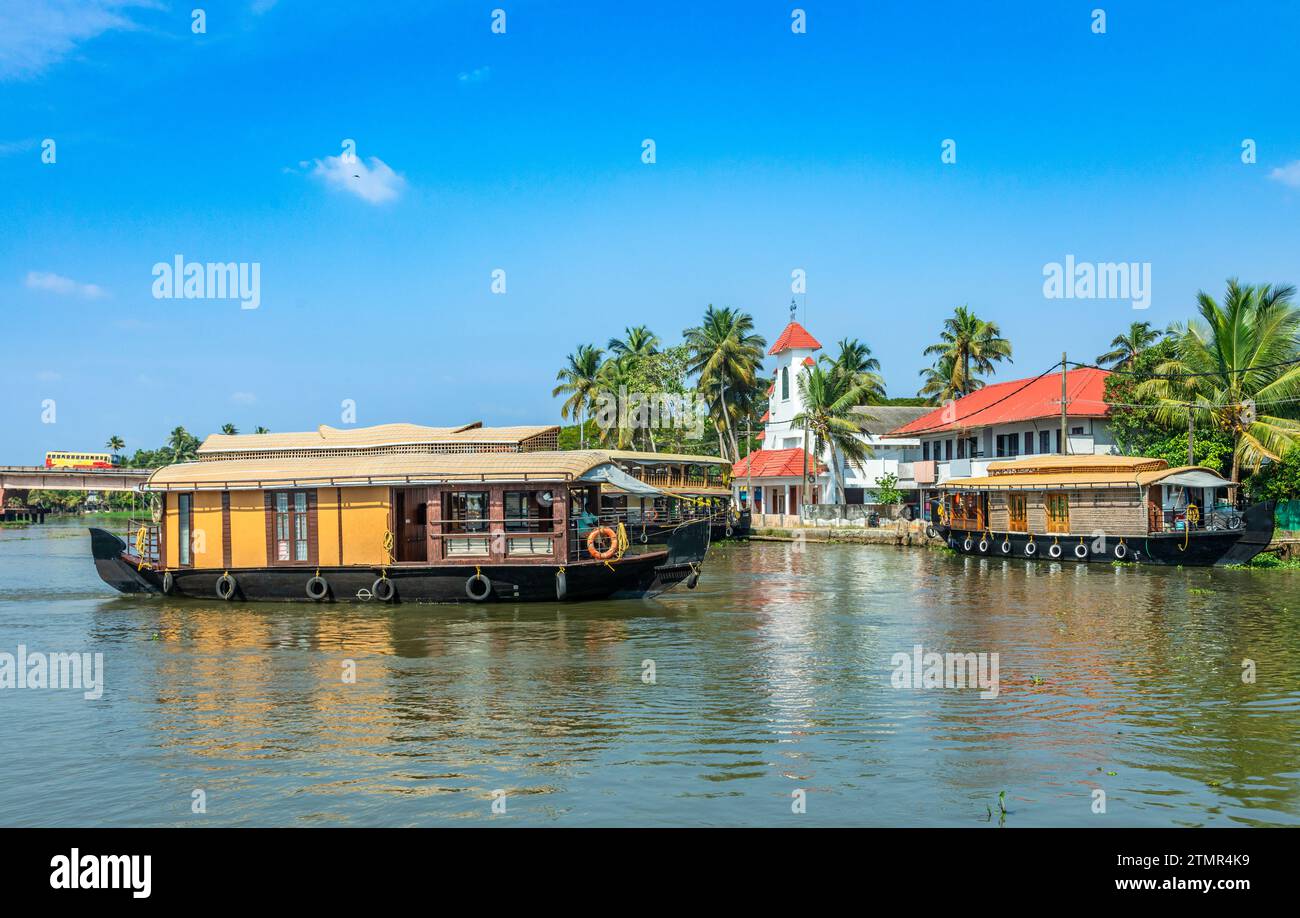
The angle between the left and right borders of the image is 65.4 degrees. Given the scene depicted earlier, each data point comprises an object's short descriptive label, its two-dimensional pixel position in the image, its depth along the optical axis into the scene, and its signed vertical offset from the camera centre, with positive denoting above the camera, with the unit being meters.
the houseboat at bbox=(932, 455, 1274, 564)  30.61 -1.33
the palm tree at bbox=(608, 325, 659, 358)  62.41 +8.71
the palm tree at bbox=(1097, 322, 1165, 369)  56.97 +7.76
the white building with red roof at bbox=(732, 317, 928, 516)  55.09 +1.27
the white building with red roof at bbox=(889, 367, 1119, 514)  41.81 +2.22
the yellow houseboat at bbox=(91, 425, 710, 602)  21.89 -0.94
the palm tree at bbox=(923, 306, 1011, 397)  57.47 +7.45
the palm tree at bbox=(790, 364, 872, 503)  50.00 +3.38
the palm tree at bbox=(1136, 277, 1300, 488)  32.78 +3.38
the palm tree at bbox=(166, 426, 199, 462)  124.29 +6.23
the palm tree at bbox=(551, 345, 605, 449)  64.25 +6.79
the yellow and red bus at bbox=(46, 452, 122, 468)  98.94 +3.25
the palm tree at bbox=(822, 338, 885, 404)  51.78 +6.05
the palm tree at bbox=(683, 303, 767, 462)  58.03 +7.27
